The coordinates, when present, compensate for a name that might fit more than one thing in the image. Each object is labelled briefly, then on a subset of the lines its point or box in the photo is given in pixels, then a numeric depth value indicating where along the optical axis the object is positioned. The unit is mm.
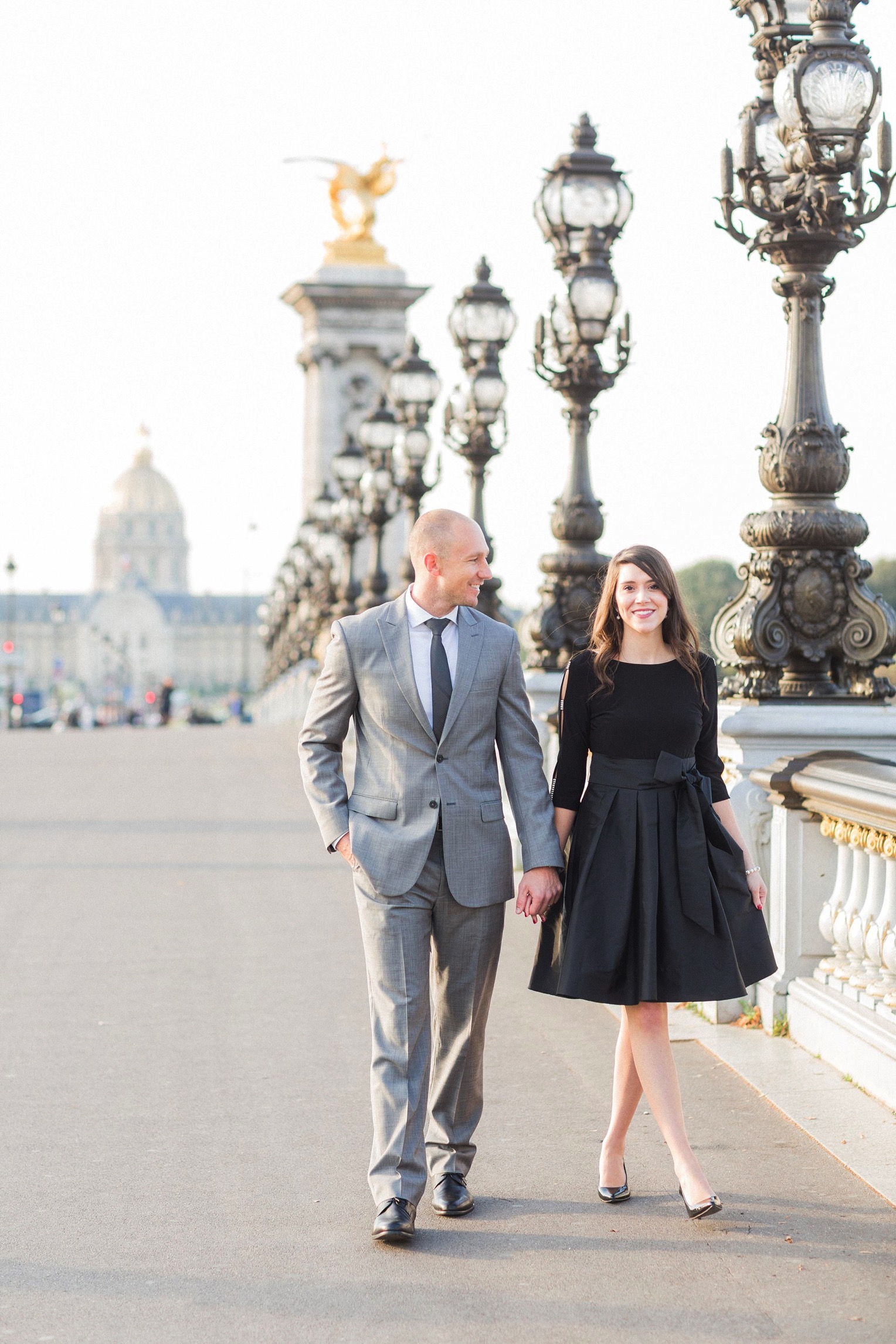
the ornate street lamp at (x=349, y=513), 28688
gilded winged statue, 62594
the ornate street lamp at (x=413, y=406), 19703
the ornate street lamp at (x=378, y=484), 23375
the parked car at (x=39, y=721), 81188
